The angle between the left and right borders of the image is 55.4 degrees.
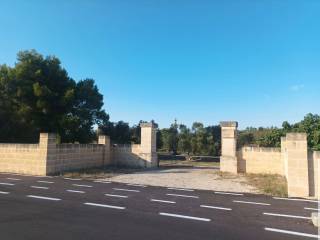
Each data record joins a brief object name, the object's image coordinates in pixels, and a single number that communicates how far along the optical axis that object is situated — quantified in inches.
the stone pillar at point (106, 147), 808.9
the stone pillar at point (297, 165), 399.5
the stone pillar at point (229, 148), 674.2
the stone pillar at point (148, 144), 789.2
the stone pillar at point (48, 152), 595.3
